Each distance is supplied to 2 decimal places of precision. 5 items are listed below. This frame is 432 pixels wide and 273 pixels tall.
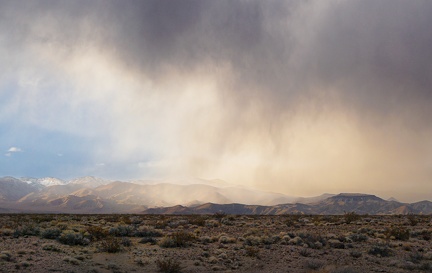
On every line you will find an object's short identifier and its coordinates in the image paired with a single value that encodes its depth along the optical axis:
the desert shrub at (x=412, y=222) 38.27
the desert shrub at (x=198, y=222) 37.67
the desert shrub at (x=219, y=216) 49.45
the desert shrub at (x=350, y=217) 40.27
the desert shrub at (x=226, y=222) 39.31
